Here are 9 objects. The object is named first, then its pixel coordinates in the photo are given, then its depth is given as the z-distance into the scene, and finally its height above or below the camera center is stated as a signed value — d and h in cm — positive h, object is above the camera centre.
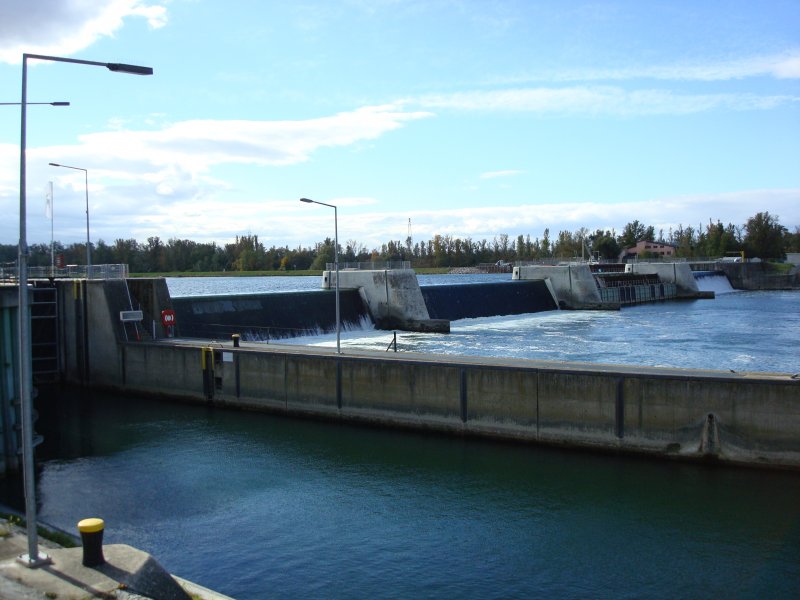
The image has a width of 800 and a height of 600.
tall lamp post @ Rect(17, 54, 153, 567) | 1055 -127
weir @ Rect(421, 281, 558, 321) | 5888 -219
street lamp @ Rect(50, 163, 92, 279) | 3514 +73
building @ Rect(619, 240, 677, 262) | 16488 +562
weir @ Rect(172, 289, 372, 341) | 4031 -238
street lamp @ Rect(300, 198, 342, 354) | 2762 +155
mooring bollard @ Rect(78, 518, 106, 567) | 1031 -380
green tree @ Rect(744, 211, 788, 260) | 15050 +695
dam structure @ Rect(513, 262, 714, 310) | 7456 -113
